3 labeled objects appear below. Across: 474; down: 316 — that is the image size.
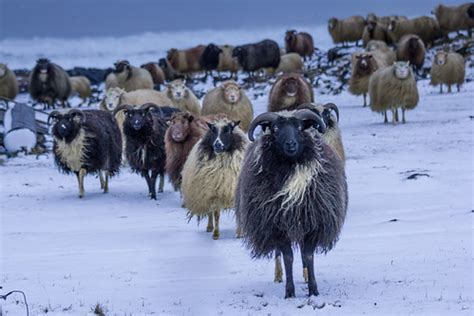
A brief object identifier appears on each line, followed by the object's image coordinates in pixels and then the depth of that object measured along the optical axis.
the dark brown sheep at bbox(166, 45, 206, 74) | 45.28
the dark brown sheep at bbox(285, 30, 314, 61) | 45.87
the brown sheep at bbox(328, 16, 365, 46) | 46.72
